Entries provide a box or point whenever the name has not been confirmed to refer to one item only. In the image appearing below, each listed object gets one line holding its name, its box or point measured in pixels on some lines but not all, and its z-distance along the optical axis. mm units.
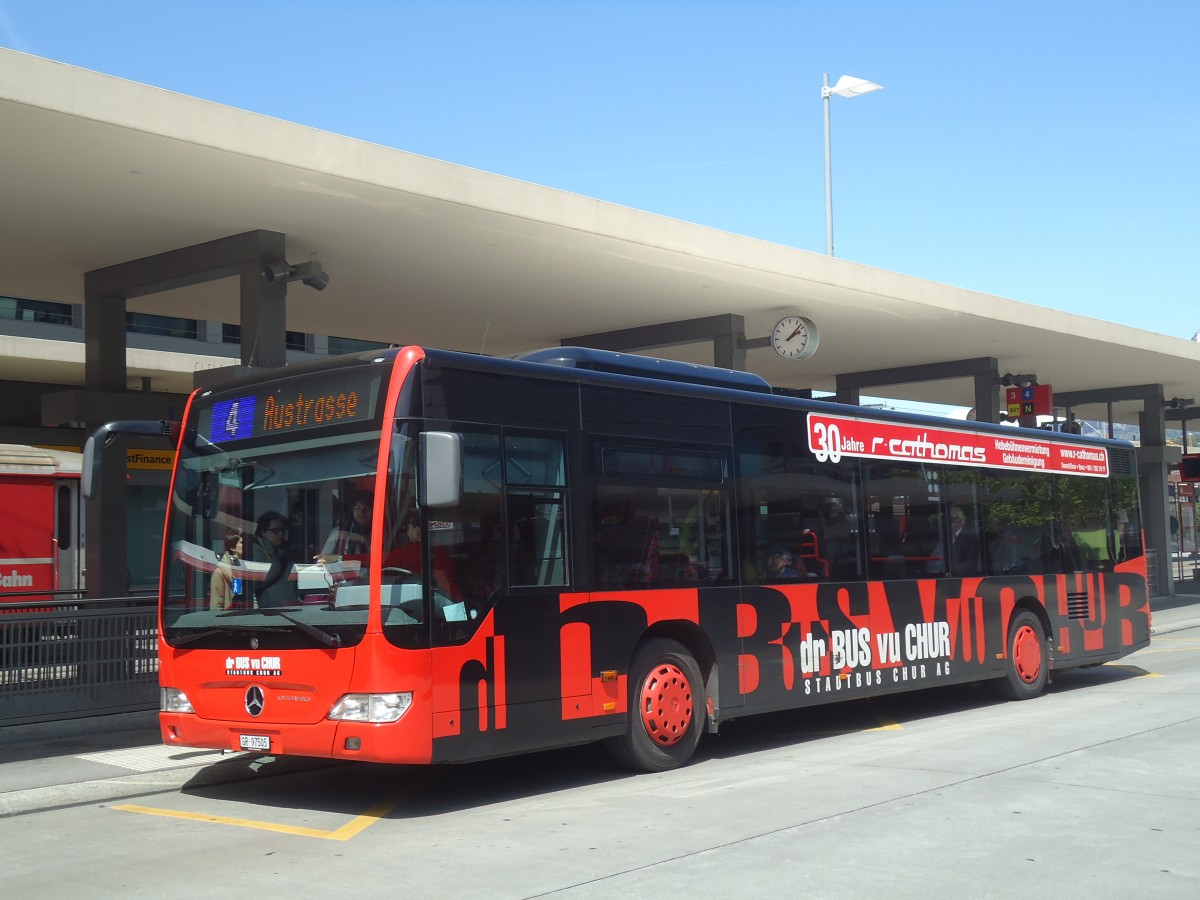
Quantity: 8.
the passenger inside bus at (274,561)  8391
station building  11492
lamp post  25094
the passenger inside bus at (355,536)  8039
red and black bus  8078
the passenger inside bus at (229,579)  8664
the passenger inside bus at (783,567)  11030
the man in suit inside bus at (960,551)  13141
